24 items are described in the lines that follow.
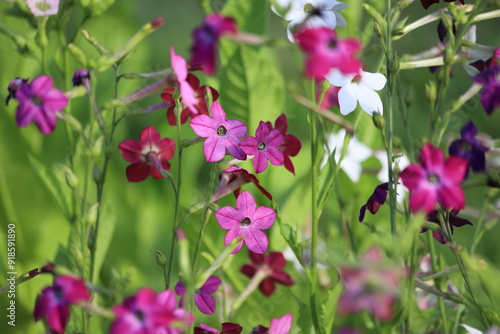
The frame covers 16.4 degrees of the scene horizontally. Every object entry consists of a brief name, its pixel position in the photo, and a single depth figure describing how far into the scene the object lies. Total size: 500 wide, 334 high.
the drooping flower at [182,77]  1.09
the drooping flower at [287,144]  1.18
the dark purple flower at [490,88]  1.14
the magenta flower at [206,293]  1.16
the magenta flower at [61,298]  1.01
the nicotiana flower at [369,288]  0.99
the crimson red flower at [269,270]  1.26
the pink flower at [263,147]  1.15
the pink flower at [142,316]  1.01
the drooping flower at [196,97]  1.18
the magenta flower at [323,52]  1.00
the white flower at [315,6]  1.14
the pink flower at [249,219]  1.16
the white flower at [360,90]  1.15
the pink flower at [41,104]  1.08
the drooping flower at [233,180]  1.16
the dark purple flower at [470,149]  1.12
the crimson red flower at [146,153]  1.20
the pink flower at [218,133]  1.14
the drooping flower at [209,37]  1.02
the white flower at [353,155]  1.46
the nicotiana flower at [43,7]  1.23
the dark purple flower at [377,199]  1.16
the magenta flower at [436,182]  1.04
